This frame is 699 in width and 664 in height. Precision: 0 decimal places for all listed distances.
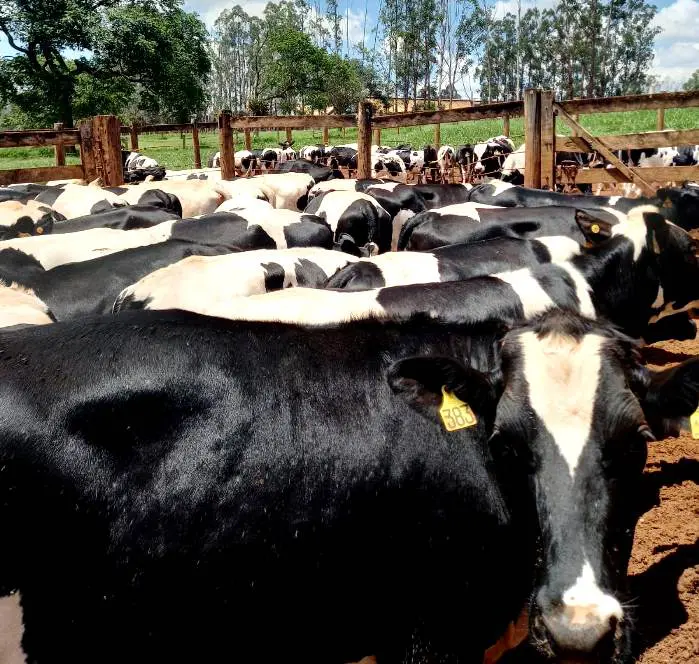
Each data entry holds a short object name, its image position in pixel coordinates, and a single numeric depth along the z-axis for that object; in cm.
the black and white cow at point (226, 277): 488
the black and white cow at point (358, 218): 899
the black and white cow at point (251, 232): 708
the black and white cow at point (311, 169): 1739
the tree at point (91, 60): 3850
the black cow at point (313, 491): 199
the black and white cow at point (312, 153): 2341
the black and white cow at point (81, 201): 1020
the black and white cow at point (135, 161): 2475
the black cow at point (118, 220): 820
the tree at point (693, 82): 9494
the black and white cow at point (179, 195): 1043
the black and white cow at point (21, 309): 403
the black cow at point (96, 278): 529
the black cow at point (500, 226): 696
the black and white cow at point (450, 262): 505
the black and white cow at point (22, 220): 820
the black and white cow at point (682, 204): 791
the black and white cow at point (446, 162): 1858
